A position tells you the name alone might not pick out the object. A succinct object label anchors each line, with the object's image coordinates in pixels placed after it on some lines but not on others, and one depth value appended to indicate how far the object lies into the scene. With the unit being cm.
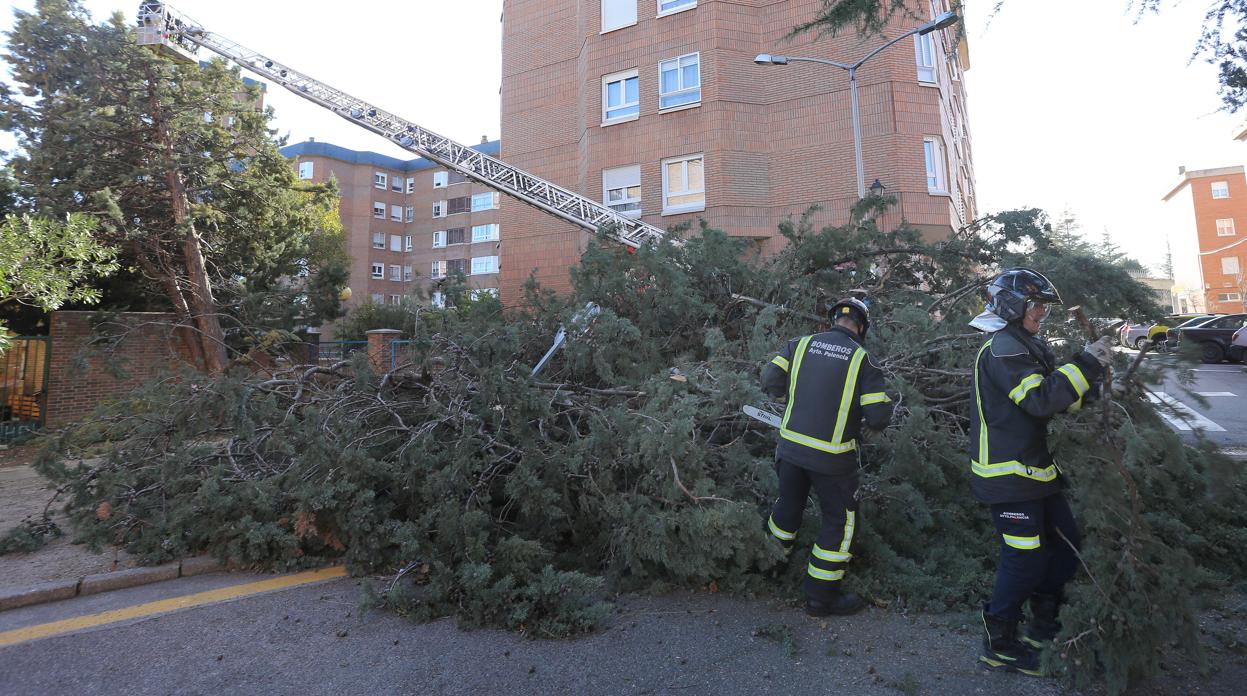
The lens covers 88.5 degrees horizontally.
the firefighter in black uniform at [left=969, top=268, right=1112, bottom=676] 295
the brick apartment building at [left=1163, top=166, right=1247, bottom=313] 5188
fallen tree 279
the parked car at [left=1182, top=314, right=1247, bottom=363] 1817
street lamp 1233
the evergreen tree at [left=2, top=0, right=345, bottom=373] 1191
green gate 1063
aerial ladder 1662
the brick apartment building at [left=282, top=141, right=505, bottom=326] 4959
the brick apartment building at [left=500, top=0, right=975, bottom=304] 1532
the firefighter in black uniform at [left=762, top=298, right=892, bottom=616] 358
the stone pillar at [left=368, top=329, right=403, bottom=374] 626
